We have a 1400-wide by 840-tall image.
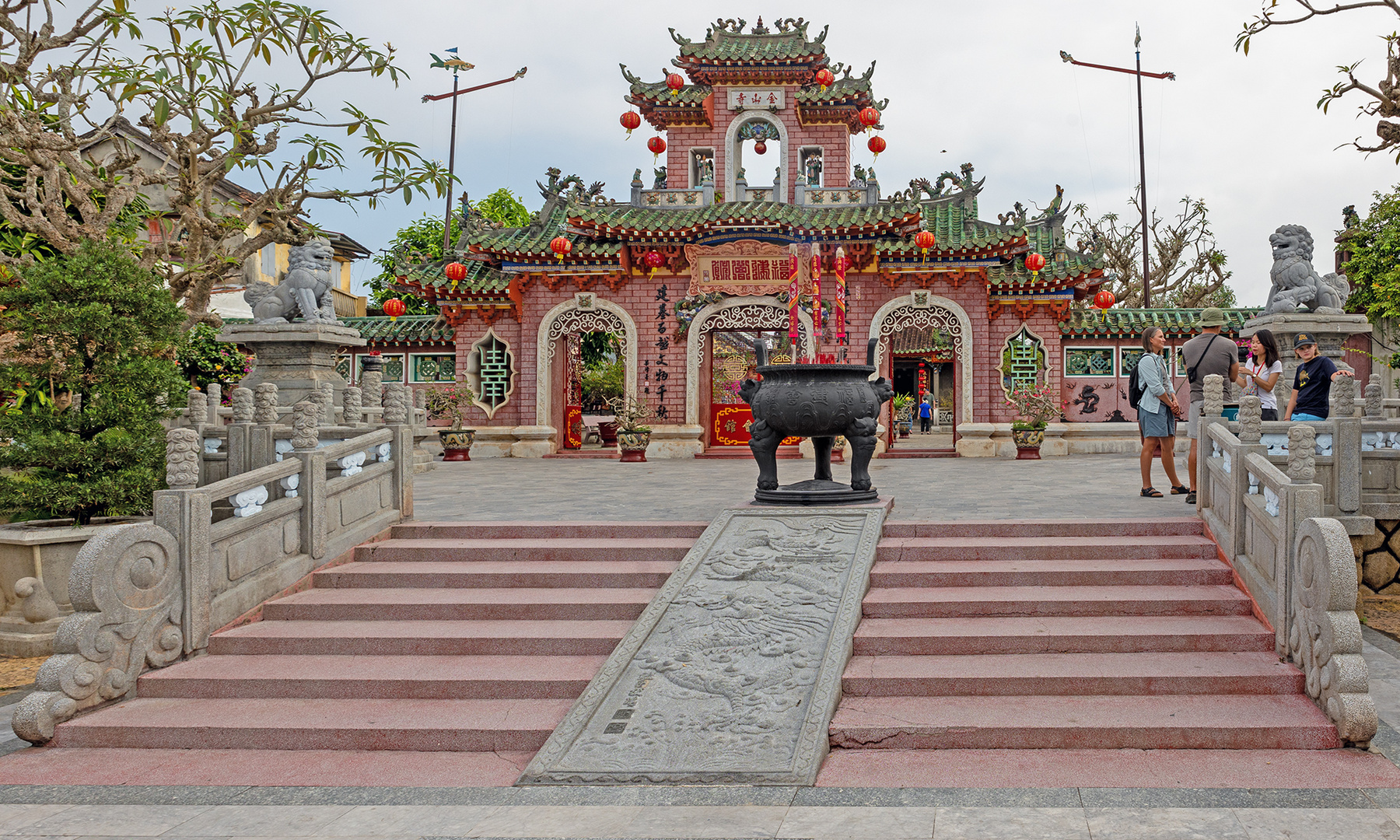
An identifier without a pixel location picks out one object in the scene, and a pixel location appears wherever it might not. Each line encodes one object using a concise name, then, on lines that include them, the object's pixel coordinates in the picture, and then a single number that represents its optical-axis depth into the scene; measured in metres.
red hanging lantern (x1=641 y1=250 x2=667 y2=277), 15.91
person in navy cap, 6.98
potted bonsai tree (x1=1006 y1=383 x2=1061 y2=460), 14.91
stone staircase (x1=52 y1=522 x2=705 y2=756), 4.57
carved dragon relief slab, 4.05
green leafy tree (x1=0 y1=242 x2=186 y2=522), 6.18
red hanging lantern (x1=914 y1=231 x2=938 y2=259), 14.63
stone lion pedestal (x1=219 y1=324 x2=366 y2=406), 11.55
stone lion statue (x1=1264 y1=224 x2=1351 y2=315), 10.60
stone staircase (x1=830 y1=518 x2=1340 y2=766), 4.29
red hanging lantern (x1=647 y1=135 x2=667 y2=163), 17.86
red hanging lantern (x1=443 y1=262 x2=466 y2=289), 16.12
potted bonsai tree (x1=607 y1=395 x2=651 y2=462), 15.26
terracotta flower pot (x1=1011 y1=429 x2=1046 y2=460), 14.88
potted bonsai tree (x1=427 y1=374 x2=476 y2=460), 15.87
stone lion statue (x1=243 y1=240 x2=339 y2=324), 11.79
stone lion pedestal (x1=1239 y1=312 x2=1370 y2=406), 10.45
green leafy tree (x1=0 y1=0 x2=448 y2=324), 8.83
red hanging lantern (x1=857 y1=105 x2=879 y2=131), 16.39
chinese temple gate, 15.51
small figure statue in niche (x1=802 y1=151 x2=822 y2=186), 16.30
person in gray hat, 7.86
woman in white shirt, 7.47
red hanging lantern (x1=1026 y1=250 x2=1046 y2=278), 15.19
